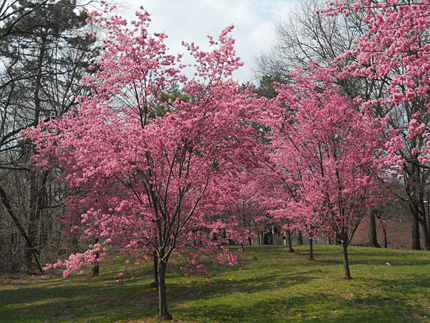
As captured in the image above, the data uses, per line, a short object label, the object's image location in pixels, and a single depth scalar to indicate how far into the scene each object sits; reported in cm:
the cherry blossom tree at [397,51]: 599
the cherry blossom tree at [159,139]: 788
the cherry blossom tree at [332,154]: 1131
